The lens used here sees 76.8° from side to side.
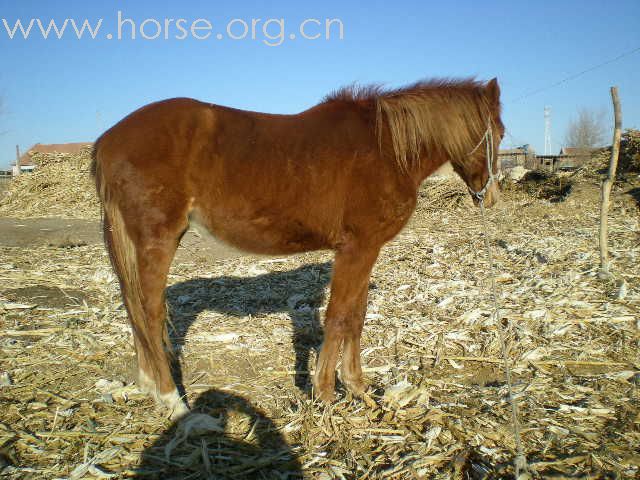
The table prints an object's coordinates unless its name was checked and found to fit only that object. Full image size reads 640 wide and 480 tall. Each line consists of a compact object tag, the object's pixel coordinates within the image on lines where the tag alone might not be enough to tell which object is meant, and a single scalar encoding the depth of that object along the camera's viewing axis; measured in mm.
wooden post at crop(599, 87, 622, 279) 5477
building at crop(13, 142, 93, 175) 47281
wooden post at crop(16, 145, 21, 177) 25750
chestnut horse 2951
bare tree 49022
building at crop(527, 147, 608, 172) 19375
